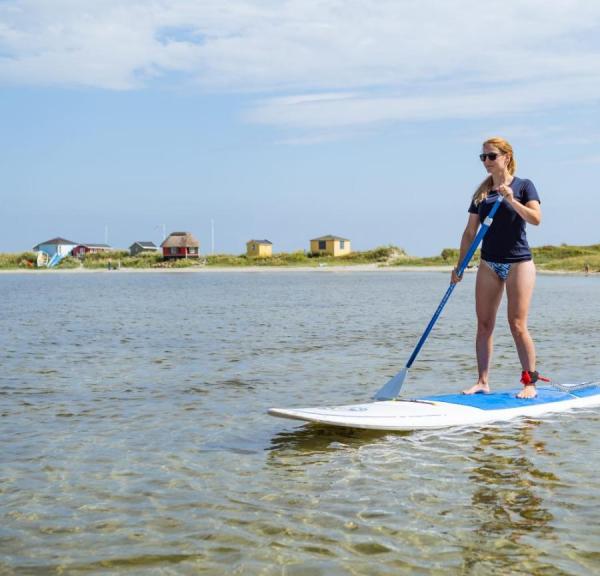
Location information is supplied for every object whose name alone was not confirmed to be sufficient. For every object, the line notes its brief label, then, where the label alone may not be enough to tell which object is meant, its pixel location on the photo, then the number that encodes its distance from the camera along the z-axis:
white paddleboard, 6.91
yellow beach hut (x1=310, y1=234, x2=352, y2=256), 100.69
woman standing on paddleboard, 7.30
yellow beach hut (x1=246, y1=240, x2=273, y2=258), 102.81
